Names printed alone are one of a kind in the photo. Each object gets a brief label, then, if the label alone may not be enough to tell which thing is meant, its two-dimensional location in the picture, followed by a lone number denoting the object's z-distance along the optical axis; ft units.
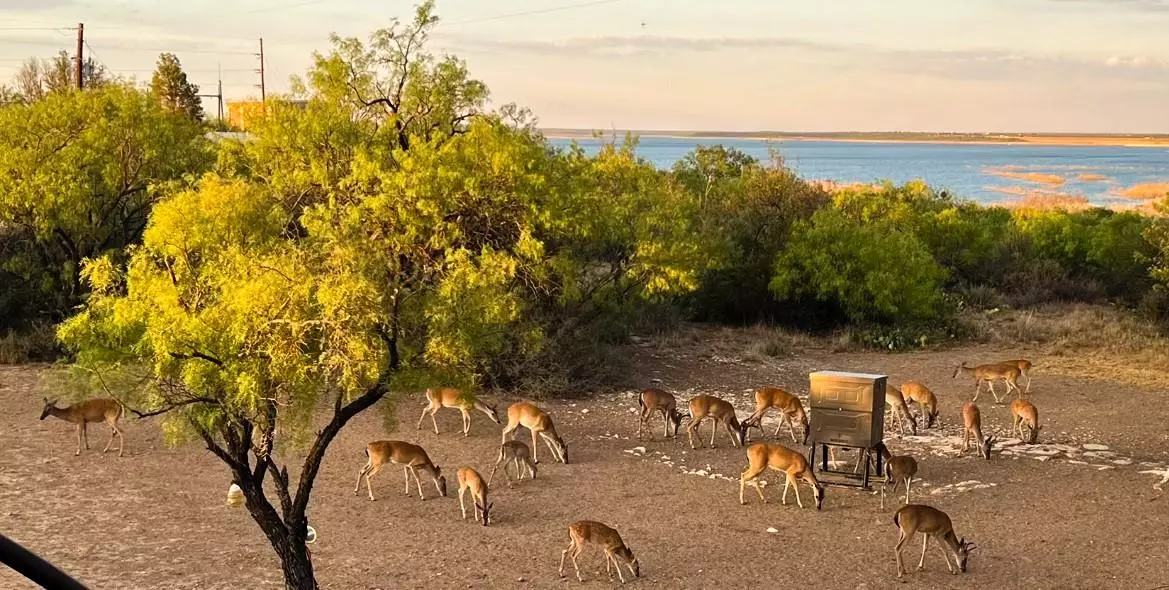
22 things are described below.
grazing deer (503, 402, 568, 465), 57.57
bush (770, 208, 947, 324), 103.86
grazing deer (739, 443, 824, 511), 49.29
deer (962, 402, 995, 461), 58.59
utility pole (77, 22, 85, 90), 146.30
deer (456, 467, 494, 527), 46.14
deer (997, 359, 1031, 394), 75.97
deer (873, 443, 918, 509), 49.88
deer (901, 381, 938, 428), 65.77
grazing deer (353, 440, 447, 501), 50.11
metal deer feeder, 51.93
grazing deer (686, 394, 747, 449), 60.70
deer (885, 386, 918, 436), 64.85
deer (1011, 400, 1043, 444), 60.85
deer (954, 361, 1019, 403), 74.33
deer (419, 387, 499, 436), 62.85
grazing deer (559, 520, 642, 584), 39.37
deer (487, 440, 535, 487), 52.12
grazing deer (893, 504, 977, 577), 40.83
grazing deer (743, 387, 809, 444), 62.95
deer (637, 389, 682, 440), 63.10
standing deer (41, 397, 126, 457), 57.88
